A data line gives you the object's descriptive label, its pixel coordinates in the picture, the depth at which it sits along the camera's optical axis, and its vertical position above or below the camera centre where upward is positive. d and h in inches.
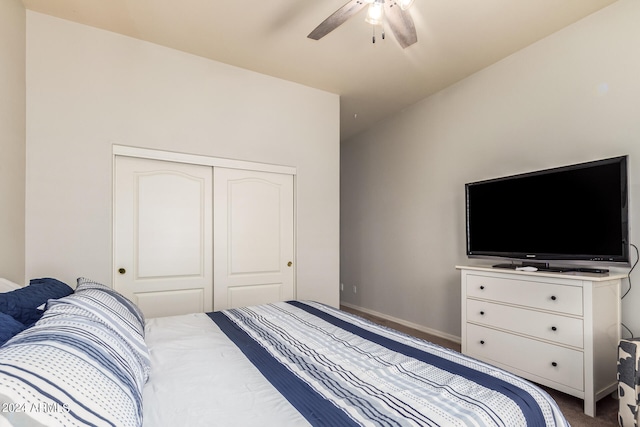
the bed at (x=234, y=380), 26.5 -22.7
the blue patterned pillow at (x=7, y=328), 36.5 -13.4
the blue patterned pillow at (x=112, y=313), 43.8 -15.3
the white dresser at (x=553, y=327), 80.0 -31.4
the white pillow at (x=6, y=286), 62.1 -13.8
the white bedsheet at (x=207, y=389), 35.8 -23.1
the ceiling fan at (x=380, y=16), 71.0 +46.7
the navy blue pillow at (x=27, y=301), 47.4 -13.5
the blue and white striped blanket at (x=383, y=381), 35.7 -23.0
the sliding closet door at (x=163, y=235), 105.8 -6.5
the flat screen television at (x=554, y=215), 83.5 -0.1
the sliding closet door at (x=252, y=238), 122.2 -8.6
